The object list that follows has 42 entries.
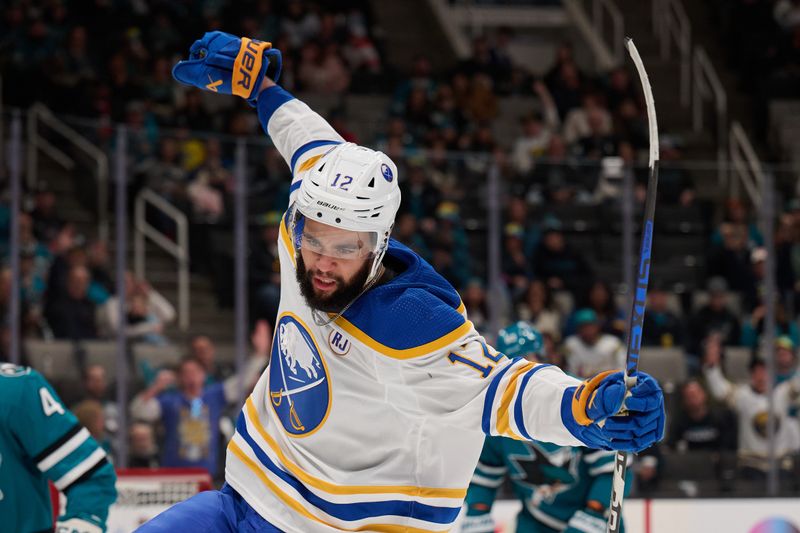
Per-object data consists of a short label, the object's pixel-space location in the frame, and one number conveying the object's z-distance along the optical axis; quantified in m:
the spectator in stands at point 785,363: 13.65
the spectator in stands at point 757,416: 13.31
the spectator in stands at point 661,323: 13.77
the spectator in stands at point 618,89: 19.67
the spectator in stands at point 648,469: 12.61
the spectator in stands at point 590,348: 13.31
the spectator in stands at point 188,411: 12.34
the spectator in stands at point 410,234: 13.32
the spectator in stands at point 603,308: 13.51
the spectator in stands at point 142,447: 12.20
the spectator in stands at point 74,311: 12.40
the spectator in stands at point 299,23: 19.71
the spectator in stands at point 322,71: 18.77
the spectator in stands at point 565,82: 19.44
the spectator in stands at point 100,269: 12.63
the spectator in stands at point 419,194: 13.33
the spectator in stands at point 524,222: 13.55
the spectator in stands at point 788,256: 13.81
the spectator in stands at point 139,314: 12.55
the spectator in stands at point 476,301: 13.31
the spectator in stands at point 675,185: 14.07
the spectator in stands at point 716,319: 13.86
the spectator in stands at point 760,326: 13.84
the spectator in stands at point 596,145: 17.35
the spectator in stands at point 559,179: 13.75
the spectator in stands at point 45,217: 12.47
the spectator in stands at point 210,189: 12.91
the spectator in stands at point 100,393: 12.23
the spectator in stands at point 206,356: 12.71
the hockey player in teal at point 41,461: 6.16
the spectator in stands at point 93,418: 11.52
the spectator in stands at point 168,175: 12.91
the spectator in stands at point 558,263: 13.72
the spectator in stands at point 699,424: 13.20
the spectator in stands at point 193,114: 16.06
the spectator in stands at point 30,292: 12.31
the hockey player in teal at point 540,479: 8.43
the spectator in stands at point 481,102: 19.27
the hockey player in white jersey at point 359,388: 5.18
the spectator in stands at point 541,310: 13.57
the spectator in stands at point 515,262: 13.48
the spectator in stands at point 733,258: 13.86
